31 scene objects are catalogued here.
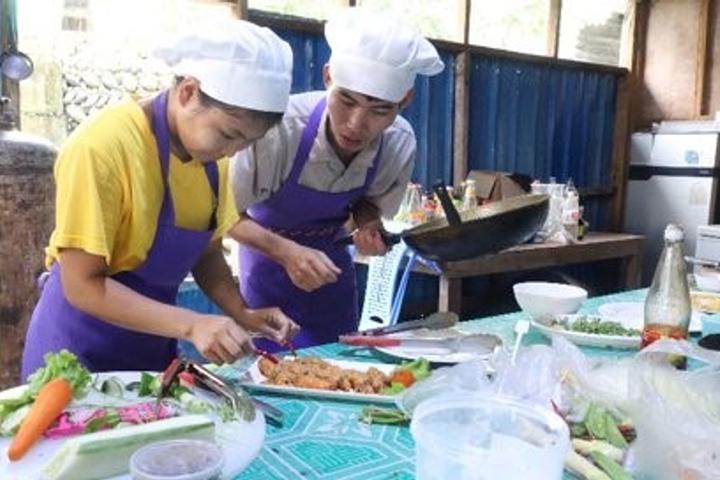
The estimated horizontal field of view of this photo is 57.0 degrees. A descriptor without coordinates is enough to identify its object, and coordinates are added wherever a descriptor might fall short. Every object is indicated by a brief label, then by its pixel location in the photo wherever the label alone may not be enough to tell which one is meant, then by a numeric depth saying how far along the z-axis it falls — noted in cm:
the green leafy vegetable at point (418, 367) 136
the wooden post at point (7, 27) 281
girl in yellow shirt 133
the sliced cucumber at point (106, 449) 88
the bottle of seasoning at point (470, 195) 428
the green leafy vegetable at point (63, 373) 109
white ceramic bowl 183
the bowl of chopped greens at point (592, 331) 167
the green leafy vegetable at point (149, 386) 118
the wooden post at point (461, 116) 479
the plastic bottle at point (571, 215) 484
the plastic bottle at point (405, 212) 419
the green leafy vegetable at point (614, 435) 108
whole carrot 95
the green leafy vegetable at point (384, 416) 120
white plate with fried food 129
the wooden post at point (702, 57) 586
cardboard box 450
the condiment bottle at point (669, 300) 153
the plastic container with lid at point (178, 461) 81
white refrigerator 561
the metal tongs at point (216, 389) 112
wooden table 395
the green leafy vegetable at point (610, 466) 97
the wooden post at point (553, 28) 541
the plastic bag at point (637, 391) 93
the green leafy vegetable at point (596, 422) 111
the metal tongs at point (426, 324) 167
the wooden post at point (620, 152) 609
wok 166
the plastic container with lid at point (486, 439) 79
